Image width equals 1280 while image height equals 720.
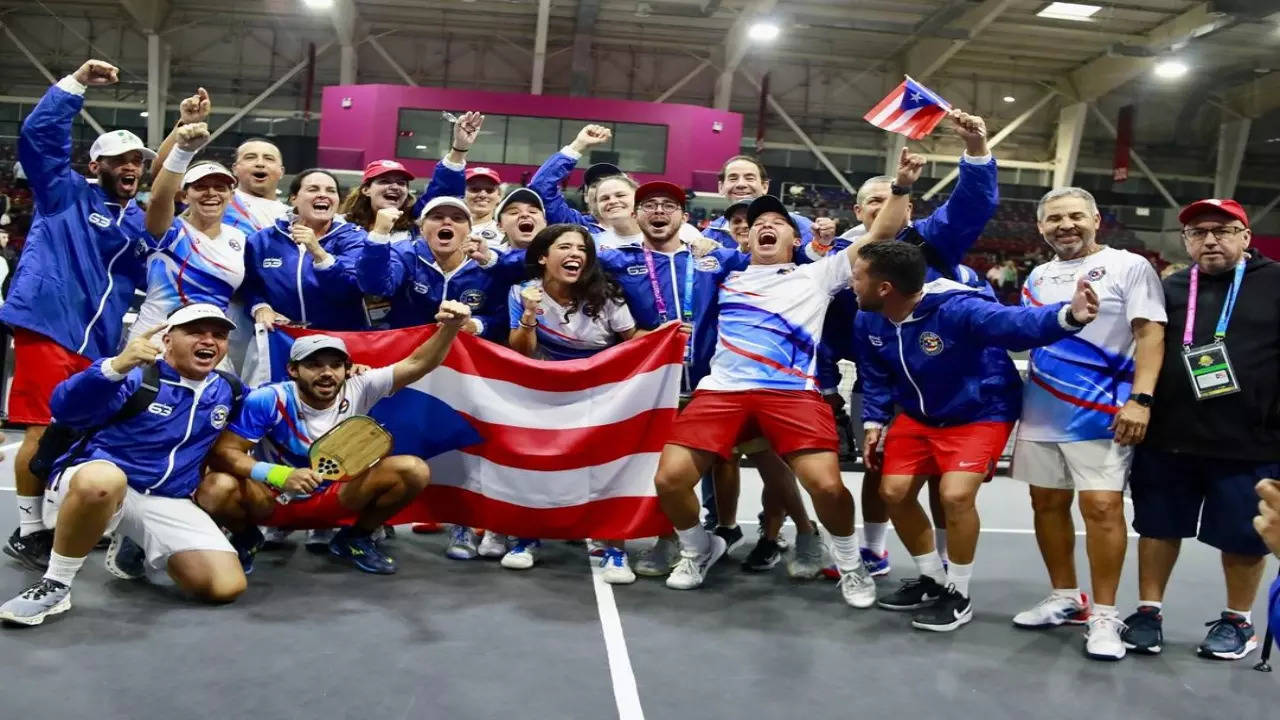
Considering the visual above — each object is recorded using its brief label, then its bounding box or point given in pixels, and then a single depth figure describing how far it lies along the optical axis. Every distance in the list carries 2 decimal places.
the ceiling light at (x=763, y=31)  19.05
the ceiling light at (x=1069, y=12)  18.72
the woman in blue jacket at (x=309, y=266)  4.71
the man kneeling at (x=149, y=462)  3.66
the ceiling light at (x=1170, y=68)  18.78
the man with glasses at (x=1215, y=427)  3.86
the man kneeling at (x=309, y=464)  4.21
